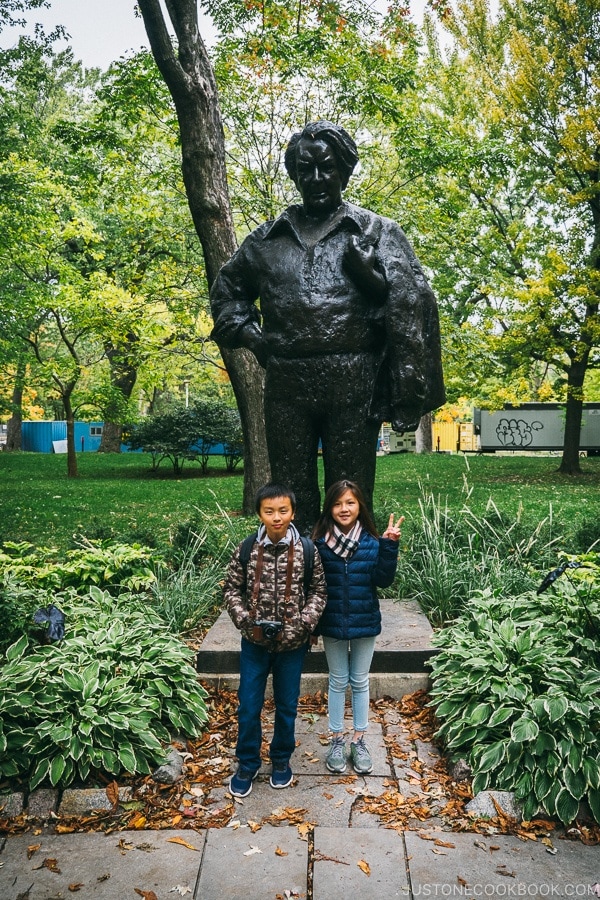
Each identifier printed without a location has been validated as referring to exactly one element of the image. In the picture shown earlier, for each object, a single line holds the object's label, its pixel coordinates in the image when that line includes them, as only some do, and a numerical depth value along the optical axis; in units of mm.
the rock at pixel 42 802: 3105
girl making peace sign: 3389
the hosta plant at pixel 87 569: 4902
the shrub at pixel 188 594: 5043
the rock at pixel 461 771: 3318
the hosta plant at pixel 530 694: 3043
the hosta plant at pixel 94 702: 3219
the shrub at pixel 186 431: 16484
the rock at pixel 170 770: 3320
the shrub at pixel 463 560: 5168
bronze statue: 3908
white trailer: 23344
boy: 3209
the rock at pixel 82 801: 3117
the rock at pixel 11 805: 3089
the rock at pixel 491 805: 3035
